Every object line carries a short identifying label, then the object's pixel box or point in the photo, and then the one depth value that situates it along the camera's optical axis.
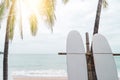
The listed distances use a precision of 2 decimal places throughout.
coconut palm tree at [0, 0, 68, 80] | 7.35
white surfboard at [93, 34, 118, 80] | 4.75
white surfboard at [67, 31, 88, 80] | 4.68
